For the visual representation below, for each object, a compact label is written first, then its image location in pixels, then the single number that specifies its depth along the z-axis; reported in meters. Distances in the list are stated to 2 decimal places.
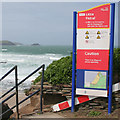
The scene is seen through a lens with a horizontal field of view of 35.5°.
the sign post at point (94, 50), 4.73
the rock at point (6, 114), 5.35
